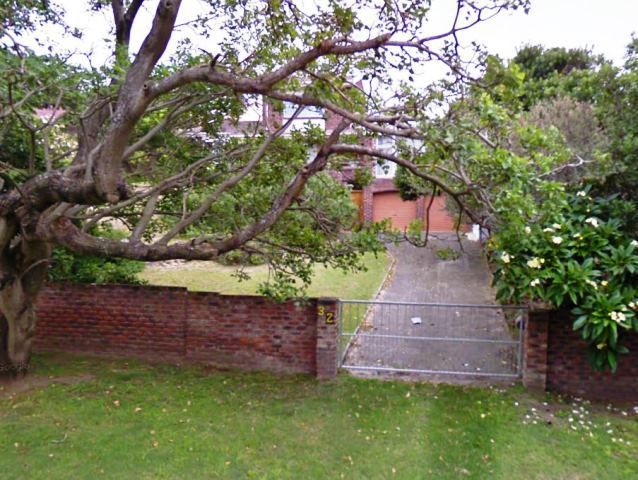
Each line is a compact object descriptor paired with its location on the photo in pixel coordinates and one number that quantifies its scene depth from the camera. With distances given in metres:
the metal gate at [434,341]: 7.52
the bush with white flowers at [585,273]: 5.68
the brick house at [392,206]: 23.78
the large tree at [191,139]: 4.63
